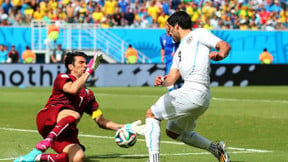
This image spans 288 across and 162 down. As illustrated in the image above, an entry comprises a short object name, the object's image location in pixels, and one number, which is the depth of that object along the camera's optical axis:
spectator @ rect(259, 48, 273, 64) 42.69
